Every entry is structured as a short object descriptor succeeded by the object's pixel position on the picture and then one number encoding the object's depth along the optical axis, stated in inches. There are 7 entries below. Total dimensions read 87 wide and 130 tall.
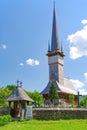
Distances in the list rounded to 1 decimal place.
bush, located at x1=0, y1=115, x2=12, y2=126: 1117.1
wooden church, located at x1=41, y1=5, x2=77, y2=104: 2901.1
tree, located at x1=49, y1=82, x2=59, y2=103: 2571.4
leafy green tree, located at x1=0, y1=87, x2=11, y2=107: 2277.1
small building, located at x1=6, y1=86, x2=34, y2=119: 1368.1
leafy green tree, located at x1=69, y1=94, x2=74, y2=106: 2743.6
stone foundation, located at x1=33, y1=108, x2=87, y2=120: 1341.0
